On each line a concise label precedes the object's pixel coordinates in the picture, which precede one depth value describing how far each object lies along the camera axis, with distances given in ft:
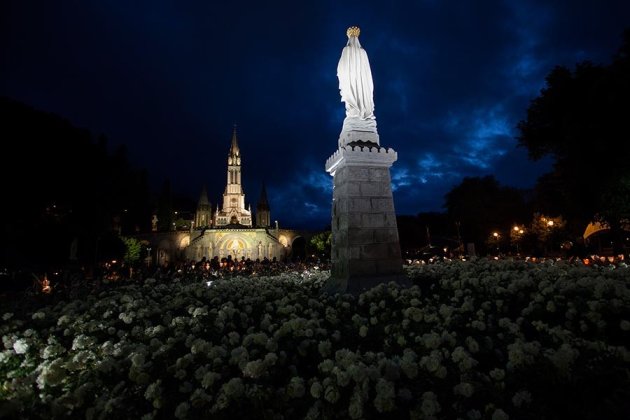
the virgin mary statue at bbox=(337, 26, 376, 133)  32.22
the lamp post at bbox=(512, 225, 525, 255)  142.31
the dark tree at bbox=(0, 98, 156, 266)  69.77
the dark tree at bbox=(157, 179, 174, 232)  271.69
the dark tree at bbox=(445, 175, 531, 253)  165.07
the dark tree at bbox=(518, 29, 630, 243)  51.65
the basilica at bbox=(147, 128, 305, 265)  241.14
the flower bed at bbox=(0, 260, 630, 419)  9.27
